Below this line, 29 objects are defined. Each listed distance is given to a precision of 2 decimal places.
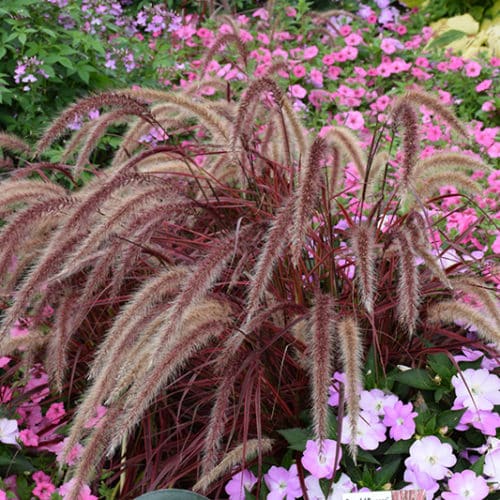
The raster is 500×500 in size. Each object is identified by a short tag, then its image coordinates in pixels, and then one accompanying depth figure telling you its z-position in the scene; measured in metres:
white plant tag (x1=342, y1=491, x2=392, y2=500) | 1.65
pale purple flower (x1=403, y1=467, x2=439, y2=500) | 1.91
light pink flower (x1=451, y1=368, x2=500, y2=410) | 2.03
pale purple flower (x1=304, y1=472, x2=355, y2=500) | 1.96
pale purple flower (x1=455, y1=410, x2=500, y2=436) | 2.01
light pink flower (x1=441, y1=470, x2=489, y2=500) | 1.88
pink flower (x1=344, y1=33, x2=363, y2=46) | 4.98
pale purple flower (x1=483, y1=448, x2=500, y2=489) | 1.95
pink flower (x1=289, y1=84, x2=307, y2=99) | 4.34
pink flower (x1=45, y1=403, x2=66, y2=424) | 2.41
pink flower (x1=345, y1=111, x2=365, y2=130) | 3.99
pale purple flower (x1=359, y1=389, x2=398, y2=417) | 2.06
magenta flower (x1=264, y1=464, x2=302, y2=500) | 2.02
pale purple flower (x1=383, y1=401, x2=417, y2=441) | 2.00
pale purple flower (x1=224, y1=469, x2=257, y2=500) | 2.07
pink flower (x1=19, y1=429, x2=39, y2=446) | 2.30
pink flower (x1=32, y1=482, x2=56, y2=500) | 2.18
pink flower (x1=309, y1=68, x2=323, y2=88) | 4.59
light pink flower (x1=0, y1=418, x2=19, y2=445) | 2.28
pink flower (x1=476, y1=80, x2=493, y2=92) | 4.43
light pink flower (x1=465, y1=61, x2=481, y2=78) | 4.55
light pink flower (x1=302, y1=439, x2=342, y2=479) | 1.93
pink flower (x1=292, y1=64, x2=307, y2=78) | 4.56
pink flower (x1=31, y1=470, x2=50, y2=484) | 2.26
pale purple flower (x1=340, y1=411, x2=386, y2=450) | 1.99
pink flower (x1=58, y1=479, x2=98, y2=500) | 2.09
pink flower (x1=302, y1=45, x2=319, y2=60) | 4.80
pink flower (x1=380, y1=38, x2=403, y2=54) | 4.99
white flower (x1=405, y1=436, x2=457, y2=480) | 1.94
